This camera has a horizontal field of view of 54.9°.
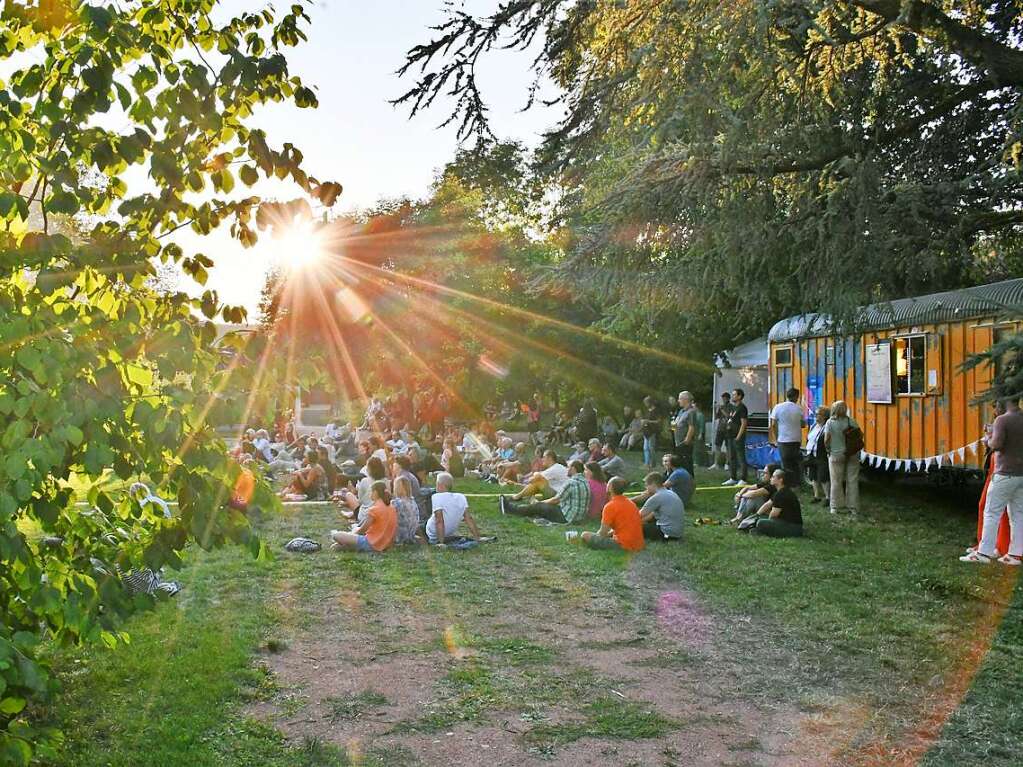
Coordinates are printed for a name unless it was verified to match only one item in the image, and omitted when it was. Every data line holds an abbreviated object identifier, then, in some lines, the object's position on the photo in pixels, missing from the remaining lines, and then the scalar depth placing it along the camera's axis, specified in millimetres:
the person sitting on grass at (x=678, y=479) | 14016
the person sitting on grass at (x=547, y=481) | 15078
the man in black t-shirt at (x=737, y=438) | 17859
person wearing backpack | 13523
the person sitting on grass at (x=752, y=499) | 12941
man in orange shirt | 10953
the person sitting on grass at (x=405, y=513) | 11477
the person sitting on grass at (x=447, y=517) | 11508
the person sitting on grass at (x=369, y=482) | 12305
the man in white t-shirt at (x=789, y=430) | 15383
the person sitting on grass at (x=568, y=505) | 13344
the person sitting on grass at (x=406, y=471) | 12567
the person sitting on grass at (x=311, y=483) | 16594
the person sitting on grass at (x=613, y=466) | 15805
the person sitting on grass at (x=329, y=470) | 17078
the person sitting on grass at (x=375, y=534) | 11102
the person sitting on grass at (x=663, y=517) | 11655
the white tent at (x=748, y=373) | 23844
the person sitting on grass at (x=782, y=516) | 12016
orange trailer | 12695
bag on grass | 11055
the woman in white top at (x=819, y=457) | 14828
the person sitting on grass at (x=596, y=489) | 13367
